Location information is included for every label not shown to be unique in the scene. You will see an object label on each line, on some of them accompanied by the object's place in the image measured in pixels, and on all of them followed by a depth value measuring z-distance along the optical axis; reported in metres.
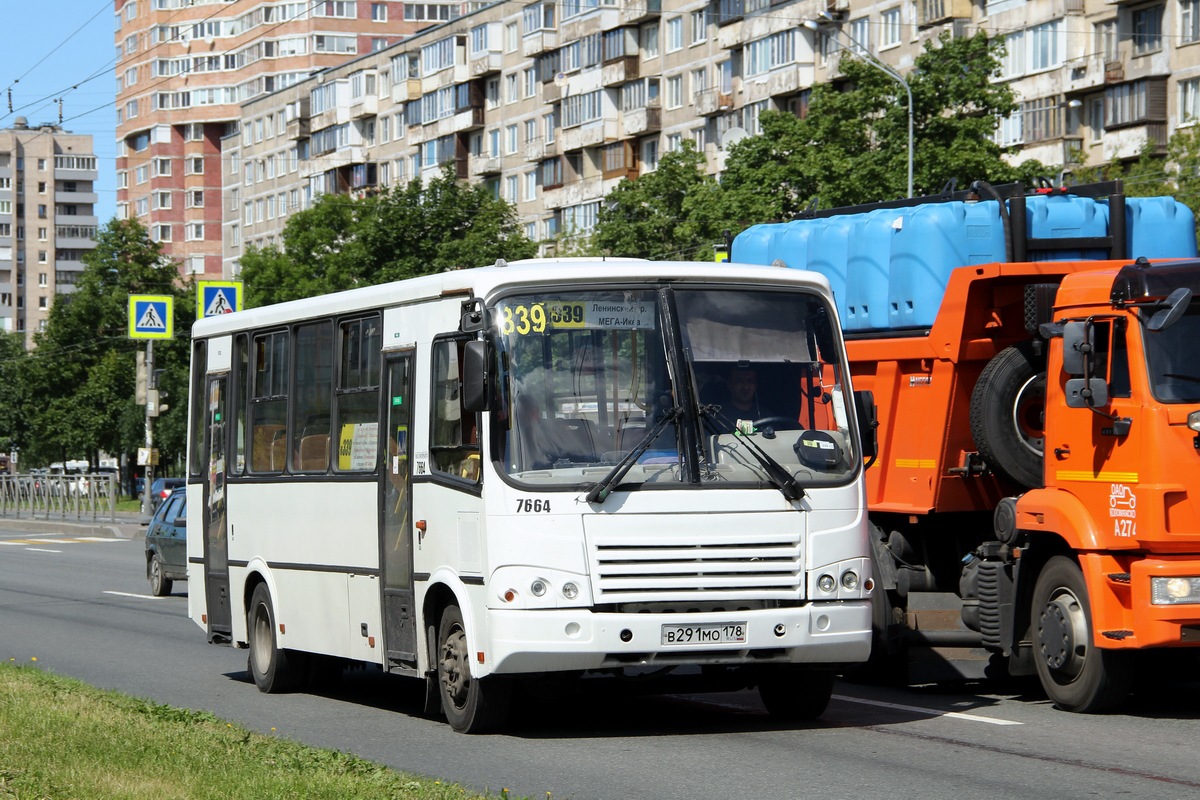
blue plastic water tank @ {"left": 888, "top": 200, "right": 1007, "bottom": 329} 13.68
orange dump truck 11.27
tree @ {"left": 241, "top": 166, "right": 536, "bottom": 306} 70.00
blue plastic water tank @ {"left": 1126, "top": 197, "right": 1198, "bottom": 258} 14.05
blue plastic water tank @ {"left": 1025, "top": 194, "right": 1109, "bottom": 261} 13.84
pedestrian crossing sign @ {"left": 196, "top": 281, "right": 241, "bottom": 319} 31.59
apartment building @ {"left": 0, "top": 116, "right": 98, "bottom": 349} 197.12
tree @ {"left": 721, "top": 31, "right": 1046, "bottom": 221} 45.69
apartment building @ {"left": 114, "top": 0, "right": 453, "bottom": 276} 129.88
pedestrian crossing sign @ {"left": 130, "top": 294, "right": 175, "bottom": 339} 39.56
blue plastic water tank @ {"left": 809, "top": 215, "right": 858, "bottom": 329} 14.93
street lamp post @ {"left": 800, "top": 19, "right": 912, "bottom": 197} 45.41
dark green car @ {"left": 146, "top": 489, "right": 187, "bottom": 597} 27.44
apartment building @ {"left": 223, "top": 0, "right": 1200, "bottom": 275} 58.75
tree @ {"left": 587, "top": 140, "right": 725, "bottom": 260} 59.06
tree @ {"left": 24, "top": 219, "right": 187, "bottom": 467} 85.31
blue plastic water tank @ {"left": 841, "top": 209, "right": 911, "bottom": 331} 14.28
